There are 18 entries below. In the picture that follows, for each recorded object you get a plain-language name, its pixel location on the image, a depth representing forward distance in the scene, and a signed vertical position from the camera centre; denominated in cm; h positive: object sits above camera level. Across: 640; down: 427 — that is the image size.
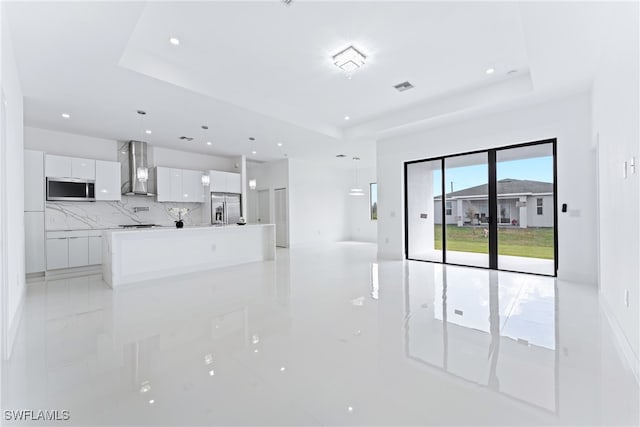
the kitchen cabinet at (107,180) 632 +76
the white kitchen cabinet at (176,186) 749 +72
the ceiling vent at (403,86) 466 +202
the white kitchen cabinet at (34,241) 521 -46
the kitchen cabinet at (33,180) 522 +64
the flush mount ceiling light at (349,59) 362 +194
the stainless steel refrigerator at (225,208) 813 +15
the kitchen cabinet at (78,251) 575 -72
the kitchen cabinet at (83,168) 596 +97
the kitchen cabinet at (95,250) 602 -72
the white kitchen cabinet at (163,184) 723 +75
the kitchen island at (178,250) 479 -69
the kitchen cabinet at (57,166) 565 +96
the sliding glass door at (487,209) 514 +3
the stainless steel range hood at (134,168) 684 +109
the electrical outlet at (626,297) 245 -75
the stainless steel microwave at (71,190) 571 +52
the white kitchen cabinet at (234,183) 842 +89
